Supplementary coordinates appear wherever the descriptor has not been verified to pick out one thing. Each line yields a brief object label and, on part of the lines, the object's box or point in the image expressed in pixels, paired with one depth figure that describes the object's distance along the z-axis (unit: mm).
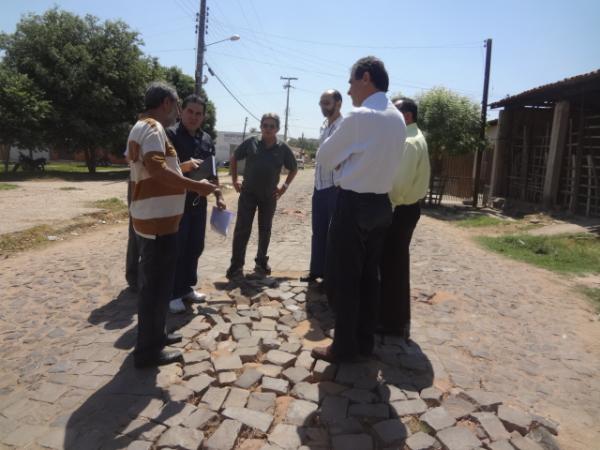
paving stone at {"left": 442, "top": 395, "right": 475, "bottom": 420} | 2629
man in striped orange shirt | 2697
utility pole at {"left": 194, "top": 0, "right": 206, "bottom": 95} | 18406
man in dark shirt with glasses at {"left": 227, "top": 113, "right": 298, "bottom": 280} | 4848
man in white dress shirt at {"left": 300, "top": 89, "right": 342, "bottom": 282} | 4324
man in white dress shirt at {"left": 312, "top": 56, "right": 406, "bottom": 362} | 2660
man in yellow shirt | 3180
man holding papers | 3762
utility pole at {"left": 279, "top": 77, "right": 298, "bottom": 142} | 52350
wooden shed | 11258
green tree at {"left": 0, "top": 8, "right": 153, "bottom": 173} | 20203
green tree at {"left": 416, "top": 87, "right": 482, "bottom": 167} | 14219
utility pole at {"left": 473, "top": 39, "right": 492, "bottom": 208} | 15034
